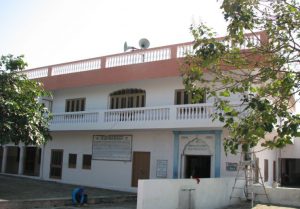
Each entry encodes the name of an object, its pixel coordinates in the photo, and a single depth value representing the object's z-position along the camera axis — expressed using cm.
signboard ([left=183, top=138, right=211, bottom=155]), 1667
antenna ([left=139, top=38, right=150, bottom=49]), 2017
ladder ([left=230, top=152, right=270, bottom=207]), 1453
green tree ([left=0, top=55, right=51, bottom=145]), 1318
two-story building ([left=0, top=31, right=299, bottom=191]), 1656
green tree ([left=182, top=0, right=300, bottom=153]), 560
